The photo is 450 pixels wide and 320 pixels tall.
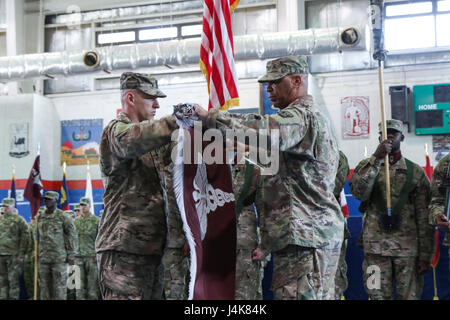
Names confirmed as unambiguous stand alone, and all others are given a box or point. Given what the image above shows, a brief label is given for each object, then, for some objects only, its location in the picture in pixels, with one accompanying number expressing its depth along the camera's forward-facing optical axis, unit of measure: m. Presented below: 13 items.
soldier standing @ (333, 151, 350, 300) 5.60
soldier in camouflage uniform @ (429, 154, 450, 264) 4.44
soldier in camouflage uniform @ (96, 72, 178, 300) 2.95
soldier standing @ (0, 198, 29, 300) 8.86
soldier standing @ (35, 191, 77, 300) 8.86
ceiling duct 10.09
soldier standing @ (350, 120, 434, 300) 4.71
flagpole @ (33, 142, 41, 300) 8.69
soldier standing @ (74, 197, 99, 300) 9.84
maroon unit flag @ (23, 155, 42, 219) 9.79
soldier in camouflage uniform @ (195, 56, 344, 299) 2.58
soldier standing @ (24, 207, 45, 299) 9.69
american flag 3.88
